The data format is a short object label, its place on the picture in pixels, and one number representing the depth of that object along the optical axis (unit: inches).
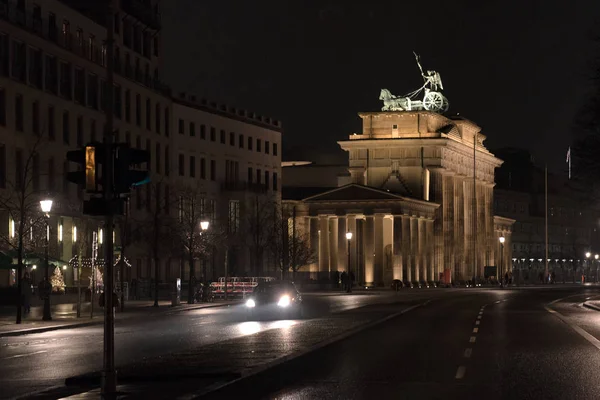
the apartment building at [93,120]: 2886.3
